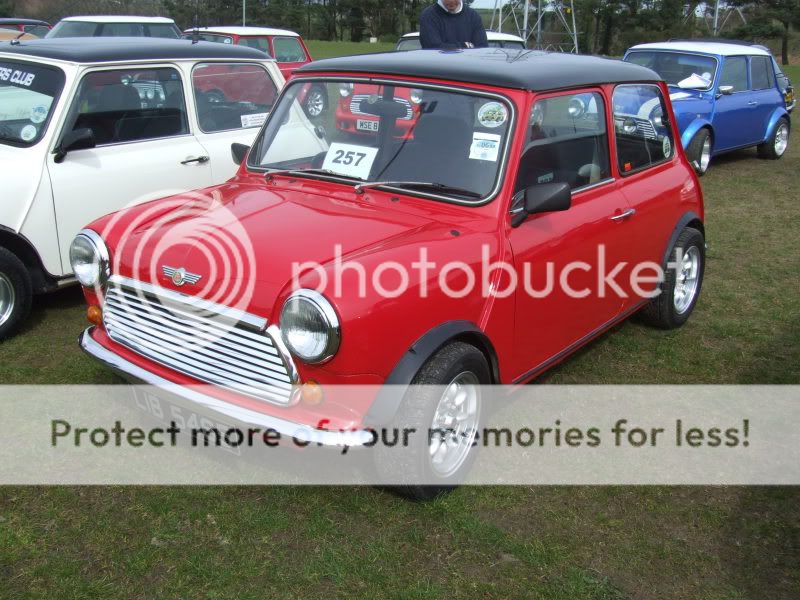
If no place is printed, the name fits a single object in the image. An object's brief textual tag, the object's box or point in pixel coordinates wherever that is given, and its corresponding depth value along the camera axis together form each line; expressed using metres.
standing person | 7.34
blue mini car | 10.39
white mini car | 4.76
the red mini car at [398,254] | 2.91
